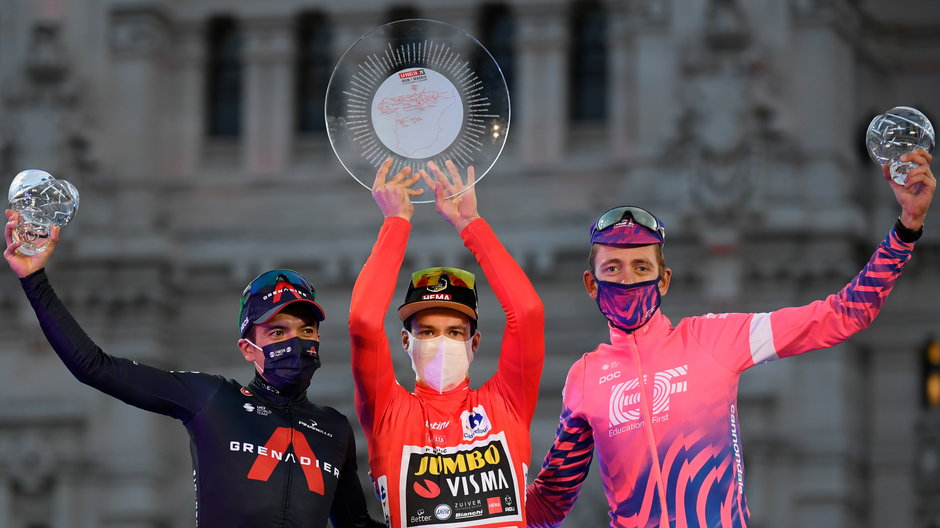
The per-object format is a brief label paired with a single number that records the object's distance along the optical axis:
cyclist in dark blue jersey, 15.46
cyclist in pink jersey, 15.93
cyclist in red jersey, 16.25
